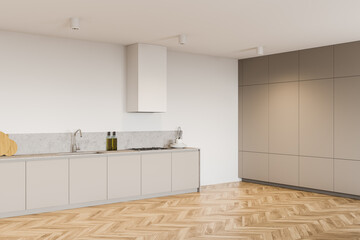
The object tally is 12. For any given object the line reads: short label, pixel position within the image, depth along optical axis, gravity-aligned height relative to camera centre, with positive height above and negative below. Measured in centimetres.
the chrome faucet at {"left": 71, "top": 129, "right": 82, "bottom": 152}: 623 -29
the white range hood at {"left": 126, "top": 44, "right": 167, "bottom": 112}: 660 +78
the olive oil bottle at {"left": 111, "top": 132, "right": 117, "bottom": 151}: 659 -26
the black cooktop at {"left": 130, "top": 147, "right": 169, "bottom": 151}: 667 -37
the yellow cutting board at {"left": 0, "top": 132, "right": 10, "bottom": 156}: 555 -23
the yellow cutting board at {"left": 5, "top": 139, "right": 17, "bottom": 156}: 563 -30
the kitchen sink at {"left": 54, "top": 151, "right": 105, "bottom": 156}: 607 -39
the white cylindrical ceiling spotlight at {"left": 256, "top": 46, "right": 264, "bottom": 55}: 690 +126
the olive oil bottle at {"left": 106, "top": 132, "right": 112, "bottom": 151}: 657 -27
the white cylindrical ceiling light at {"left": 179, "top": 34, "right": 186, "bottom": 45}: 600 +126
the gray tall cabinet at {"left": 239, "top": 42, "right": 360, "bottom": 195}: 656 +13
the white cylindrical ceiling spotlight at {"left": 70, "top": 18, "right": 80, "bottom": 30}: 498 +124
